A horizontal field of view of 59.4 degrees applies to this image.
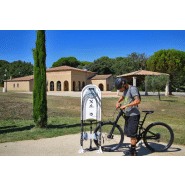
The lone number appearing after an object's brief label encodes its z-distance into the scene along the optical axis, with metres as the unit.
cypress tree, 5.19
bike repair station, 3.51
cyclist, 3.10
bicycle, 3.47
